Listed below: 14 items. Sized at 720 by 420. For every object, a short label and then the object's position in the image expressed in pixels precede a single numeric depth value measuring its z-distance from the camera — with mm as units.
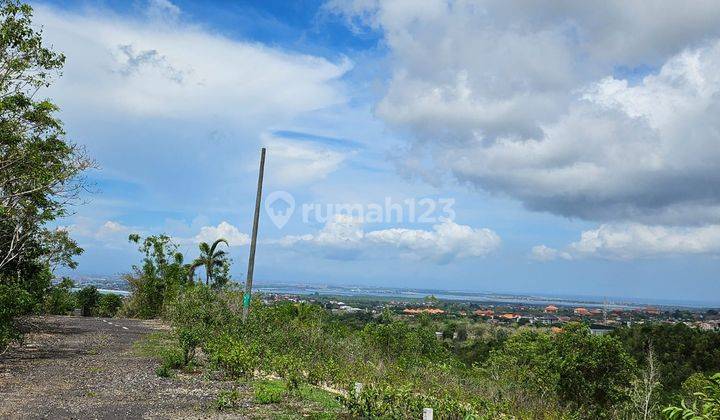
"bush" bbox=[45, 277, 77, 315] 28828
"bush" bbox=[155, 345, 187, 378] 12570
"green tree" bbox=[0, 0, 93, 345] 13086
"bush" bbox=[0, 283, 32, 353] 12398
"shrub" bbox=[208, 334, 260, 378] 11547
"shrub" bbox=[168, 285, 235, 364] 12766
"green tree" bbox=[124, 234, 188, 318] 32062
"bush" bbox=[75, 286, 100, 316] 35812
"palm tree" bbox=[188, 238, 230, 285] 33000
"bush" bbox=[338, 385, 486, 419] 7496
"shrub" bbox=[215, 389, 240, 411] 8664
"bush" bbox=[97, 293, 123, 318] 35531
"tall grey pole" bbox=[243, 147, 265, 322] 16156
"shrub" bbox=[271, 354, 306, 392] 10047
